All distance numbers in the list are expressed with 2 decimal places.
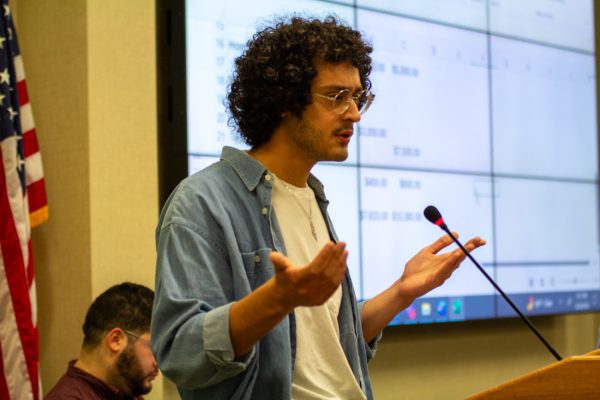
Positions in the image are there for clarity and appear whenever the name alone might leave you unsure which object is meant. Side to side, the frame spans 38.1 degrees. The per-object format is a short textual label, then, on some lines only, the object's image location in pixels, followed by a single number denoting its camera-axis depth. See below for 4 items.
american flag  2.73
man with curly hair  1.46
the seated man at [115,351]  2.67
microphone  2.07
